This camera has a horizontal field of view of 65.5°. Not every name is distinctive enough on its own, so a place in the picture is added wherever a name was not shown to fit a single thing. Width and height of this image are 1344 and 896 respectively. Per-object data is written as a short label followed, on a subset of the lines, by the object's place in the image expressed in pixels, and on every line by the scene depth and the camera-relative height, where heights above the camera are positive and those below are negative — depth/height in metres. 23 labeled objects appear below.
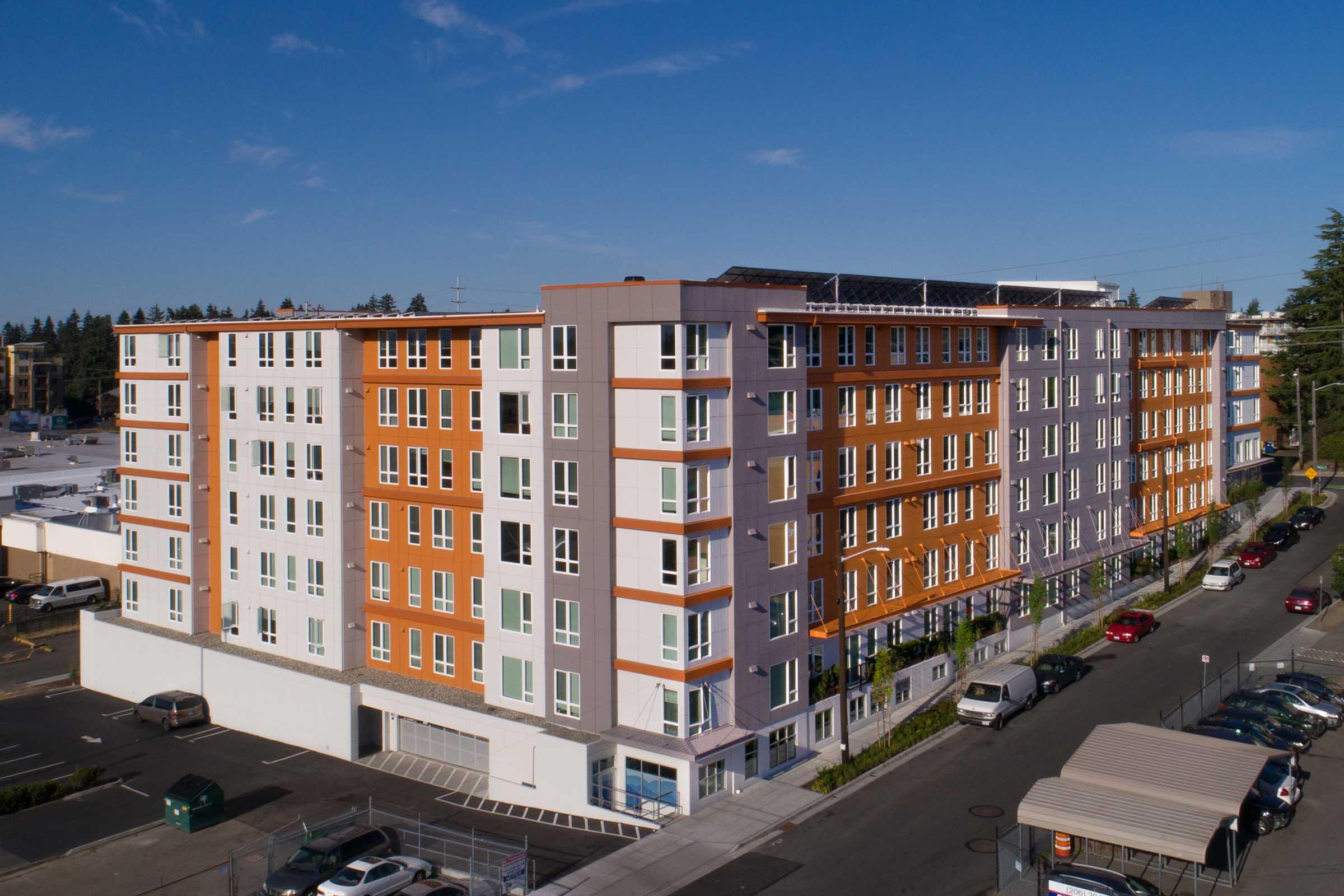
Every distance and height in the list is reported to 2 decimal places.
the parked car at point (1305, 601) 52.84 -10.47
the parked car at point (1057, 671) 42.94 -11.55
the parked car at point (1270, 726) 35.34 -11.32
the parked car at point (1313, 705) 37.84 -11.30
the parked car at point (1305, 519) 70.50 -8.45
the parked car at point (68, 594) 67.50 -12.61
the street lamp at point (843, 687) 34.88 -9.85
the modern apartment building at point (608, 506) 34.59 -4.34
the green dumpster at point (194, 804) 34.84 -13.53
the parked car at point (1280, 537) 65.81 -9.00
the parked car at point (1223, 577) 58.00 -10.13
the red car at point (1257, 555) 62.25 -9.58
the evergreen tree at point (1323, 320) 89.81 +6.60
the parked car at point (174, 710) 45.84 -13.63
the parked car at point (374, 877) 27.80 -12.93
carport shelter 24.61 -10.20
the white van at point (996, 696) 39.56 -11.58
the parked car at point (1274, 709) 36.84 -11.29
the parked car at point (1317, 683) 39.50 -11.12
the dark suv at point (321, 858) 28.47 -12.86
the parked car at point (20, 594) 70.44 -12.97
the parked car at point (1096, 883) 24.20 -11.42
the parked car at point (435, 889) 27.39 -12.94
